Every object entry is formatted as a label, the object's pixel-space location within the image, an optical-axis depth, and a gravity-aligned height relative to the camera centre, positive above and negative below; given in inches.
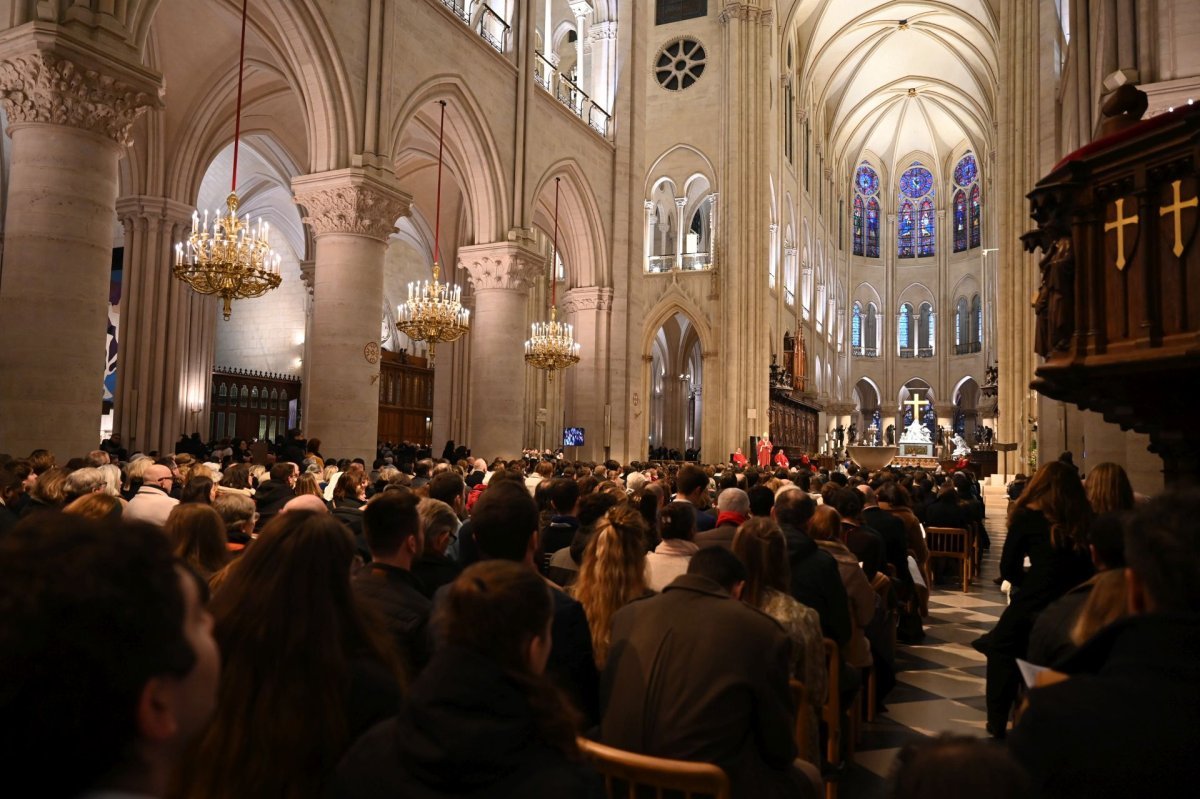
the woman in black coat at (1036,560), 159.3 -19.3
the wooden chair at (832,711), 146.2 -44.6
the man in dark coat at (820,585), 156.9 -24.1
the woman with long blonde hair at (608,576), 123.6 -18.3
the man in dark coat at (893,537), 246.5 -23.3
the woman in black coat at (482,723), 57.7 -18.8
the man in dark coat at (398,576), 101.0 -16.4
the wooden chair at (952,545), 353.7 -37.4
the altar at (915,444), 1315.2 +19.7
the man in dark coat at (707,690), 93.2 -26.4
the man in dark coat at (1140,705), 53.8 -16.0
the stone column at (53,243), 314.8 +74.5
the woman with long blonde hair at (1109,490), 160.9 -5.7
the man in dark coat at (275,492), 214.1 -12.3
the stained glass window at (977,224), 1958.7 +536.6
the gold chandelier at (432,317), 570.6 +88.1
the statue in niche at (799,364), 1390.3 +150.2
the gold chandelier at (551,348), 694.5 +83.6
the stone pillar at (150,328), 629.6 +87.0
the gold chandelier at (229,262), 411.2 +89.0
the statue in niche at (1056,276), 190.5 +41.5
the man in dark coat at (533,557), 107.0 -16.1
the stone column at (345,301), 488.7 +84.9
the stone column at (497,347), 651.5 +79.6
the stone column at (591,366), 779.4 +79.1
